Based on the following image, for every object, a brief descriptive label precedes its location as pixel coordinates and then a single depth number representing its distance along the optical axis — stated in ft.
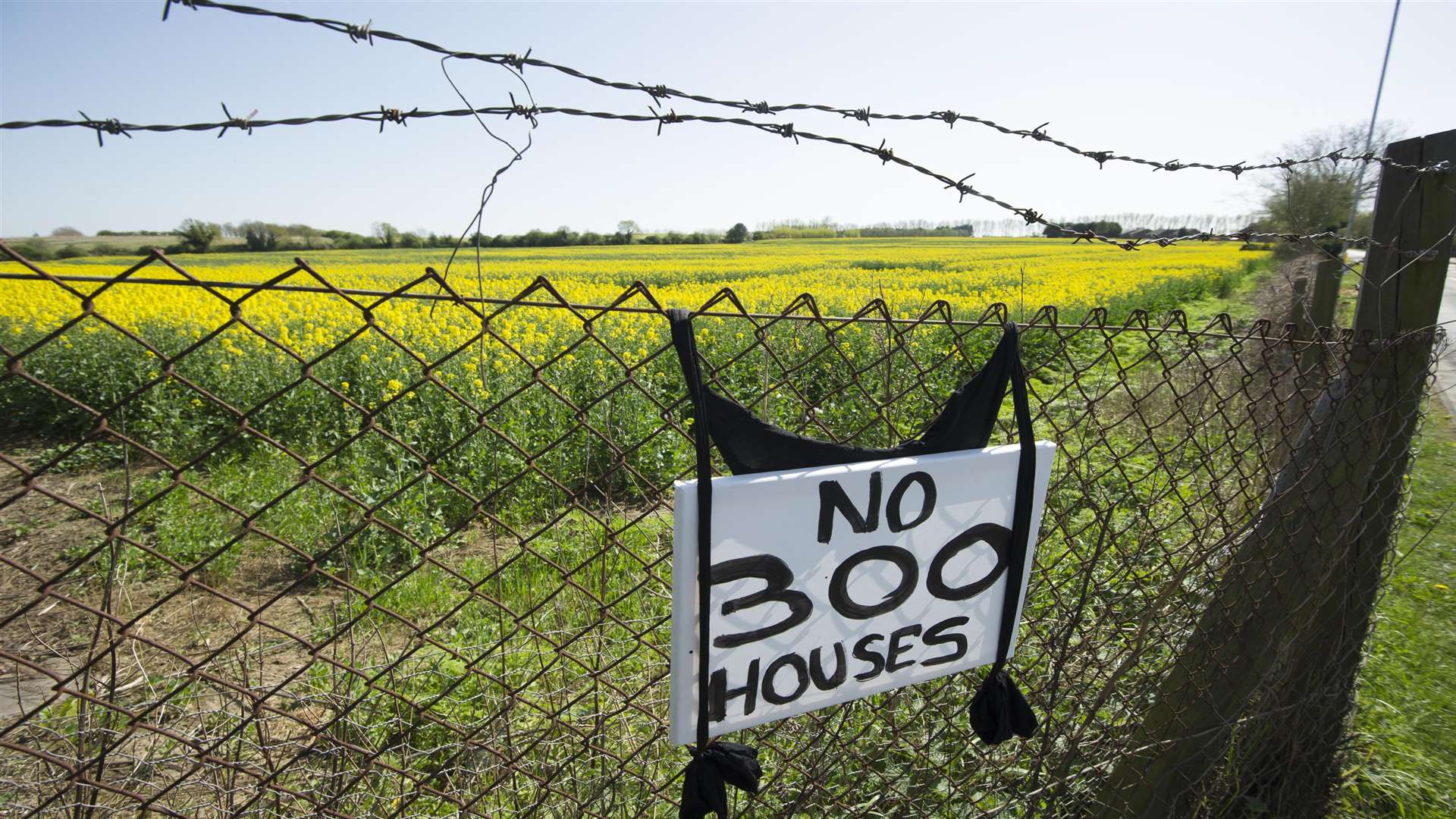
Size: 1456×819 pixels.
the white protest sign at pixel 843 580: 4.43
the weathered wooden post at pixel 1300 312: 24.67
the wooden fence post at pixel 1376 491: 7.36
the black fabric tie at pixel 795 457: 4.20
